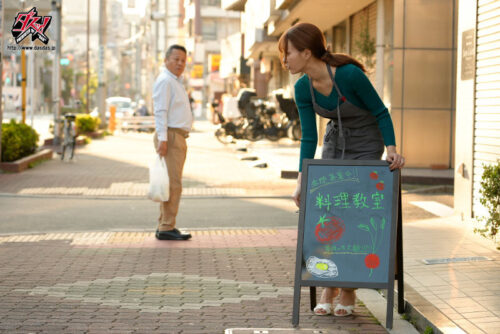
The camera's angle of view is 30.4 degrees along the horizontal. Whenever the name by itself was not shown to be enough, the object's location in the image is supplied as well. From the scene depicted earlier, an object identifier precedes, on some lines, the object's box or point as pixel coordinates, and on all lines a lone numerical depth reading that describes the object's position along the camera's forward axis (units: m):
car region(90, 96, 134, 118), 67.56
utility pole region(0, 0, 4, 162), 16.03
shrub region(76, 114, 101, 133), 34.31
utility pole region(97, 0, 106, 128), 40.75
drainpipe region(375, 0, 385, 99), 19.36
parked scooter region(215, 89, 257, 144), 31.62
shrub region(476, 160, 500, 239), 7.70
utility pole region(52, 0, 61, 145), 26.86
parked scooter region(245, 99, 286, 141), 31.11
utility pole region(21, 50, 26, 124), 20.19
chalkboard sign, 5.42
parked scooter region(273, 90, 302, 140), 30.14
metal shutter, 9.46
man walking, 8.98
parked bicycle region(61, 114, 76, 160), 21.25
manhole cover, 5.38
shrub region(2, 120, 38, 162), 18.16
